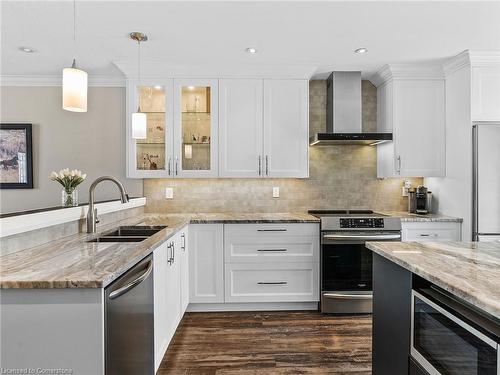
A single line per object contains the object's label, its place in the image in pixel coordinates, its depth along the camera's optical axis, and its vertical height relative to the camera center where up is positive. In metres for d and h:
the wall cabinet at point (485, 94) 3.22 +0.84
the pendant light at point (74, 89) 1.79 +0.50
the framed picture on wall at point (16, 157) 3.85 +0.31
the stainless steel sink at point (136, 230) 2.75 -0.36
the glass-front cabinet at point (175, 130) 3.61 +0.57
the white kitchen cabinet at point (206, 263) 3.32 -0.74
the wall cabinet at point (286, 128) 3.65 +0.60
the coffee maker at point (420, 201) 3.71 -0.17
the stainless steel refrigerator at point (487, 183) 3.08 +0.02
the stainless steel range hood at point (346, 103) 3.74 +0.88
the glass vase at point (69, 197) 2.72 -0.10
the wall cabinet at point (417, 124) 3.64 +0.64
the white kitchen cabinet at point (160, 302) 2.06 -0.72
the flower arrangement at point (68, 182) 2.70 +0.02
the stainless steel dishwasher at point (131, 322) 1.38 -0.62
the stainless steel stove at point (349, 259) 3.28 -0.69
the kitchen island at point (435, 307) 1.11 -0.47
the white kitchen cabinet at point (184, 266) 2.94 -0.71
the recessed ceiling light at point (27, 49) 3.09 +1.21
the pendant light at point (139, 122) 2.81 +0.51
